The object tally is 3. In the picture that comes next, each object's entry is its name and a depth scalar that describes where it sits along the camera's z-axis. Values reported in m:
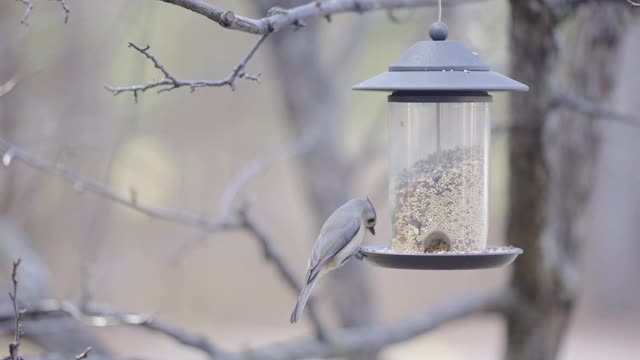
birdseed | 7.29
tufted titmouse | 7.11
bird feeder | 6.76
